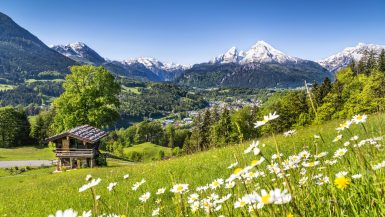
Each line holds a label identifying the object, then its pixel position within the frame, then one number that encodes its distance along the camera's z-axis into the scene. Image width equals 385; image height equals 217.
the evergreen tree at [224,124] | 80.69
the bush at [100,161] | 48.00
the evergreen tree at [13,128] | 96.39
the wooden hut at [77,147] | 45.66
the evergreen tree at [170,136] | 163.25
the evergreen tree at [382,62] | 100.26
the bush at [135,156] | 118.82
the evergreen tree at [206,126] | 95.34
